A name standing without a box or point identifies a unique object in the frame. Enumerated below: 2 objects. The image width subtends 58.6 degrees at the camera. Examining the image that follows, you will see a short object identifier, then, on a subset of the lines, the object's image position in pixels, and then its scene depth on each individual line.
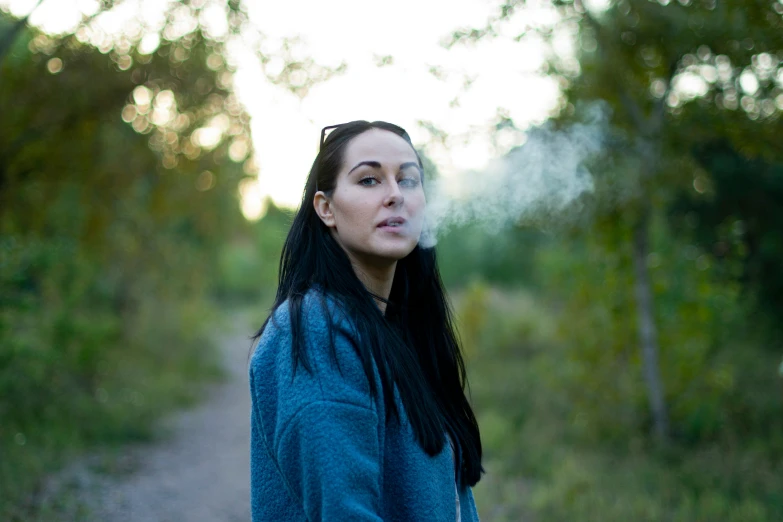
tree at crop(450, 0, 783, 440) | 4.77
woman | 1.24
